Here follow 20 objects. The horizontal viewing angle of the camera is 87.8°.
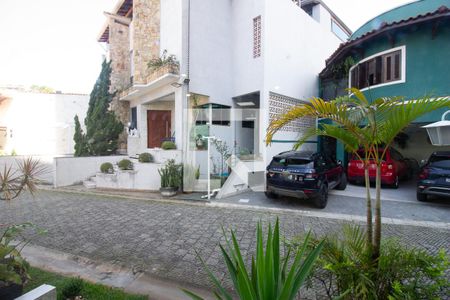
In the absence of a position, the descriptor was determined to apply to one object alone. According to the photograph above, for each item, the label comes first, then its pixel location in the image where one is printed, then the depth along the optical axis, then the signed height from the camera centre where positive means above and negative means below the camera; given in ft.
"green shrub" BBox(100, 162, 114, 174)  36.27 -3.56
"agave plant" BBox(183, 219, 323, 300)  6.17 -3.58
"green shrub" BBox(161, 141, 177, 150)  32.55 +0.04
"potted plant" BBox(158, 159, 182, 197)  28.91 -4.25
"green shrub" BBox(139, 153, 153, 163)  33.24 -1.75
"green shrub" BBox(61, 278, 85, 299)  9.92 -6.19
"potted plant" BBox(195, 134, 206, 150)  32.81 +0.46
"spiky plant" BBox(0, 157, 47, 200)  10.48 -1.69
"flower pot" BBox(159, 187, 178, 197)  28.84 -5.69
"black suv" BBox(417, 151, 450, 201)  22.88 -3.07
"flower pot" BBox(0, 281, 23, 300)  7.95 -5.08
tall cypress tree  39.91 +3.45
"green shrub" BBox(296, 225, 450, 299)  7.02 -4.05
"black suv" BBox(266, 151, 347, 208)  22.48 -3.09
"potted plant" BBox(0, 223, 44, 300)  8.10 -4.64
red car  31.32 -3.50
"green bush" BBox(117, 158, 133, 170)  34.63 -2.87
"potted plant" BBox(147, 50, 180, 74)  31.73 +11.64
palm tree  8.07 +0.98
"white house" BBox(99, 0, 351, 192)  33.12 +11.72
